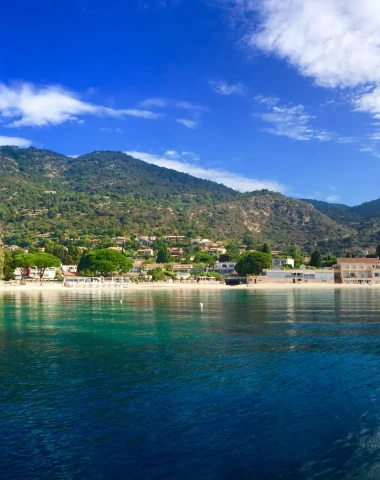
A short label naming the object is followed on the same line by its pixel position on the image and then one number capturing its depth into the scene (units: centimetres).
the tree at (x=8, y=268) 9781
